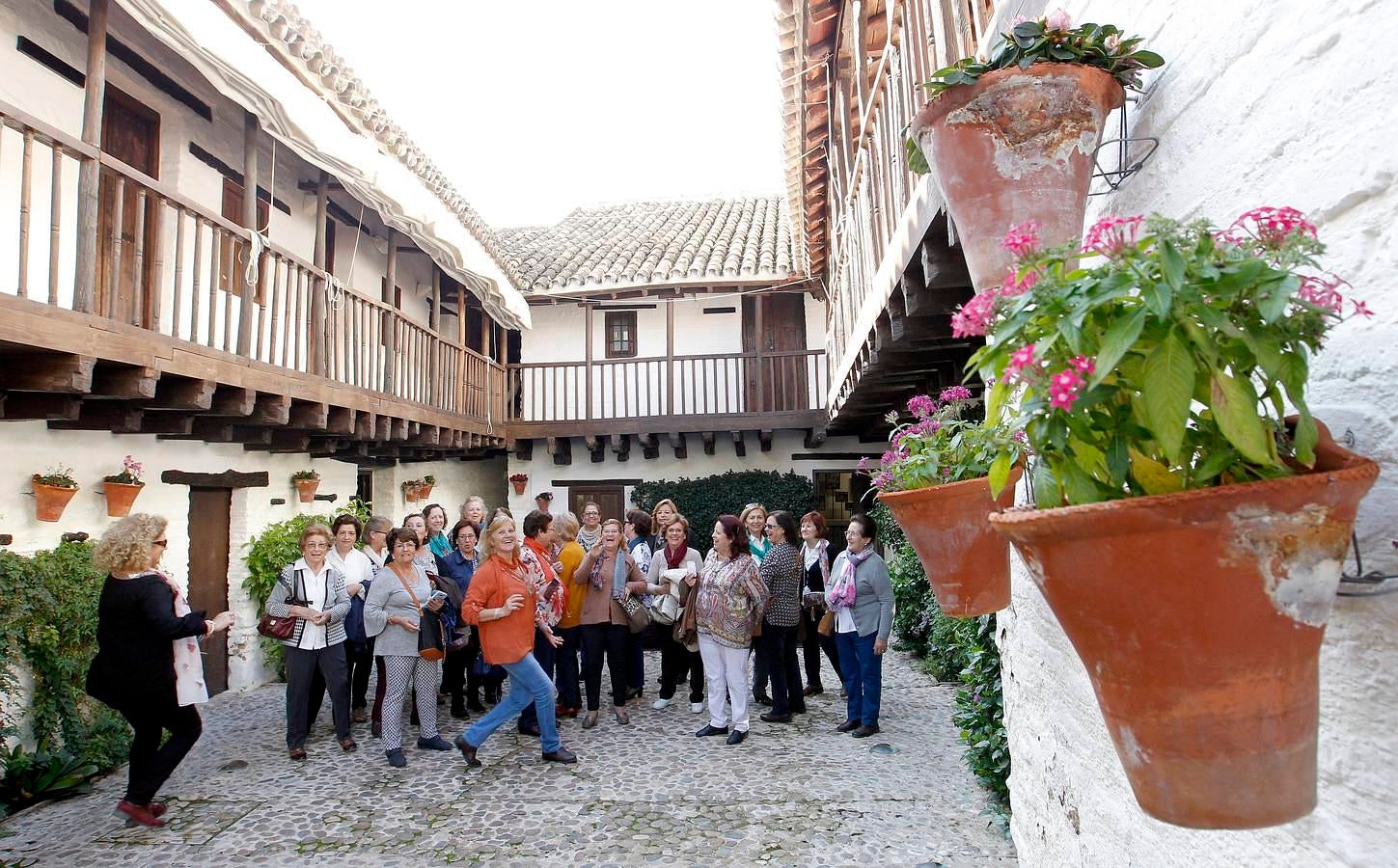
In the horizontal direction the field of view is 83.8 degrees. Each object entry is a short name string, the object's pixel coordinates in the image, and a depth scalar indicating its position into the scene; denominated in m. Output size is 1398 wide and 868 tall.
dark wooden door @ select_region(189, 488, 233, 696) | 7.23
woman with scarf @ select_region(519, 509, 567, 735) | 5.54
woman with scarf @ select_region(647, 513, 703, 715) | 6.32
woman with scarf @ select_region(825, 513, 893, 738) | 5.59
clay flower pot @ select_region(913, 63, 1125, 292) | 1.64
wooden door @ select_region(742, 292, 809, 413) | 12.30
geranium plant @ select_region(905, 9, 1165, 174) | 1.64
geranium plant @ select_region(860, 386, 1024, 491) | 2.08
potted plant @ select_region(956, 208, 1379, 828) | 0.92
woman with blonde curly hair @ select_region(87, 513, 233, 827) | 4.10
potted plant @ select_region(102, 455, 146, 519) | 5.80
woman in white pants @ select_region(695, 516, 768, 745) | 5.52
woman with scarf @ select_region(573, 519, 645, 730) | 6.04
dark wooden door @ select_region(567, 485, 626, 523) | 13.30
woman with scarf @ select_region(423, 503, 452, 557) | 7.00
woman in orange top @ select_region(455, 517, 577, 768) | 4.93
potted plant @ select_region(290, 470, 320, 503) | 8.46
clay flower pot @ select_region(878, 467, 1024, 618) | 2.07
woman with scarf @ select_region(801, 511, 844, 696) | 6.38
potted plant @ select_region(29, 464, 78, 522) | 5.19
